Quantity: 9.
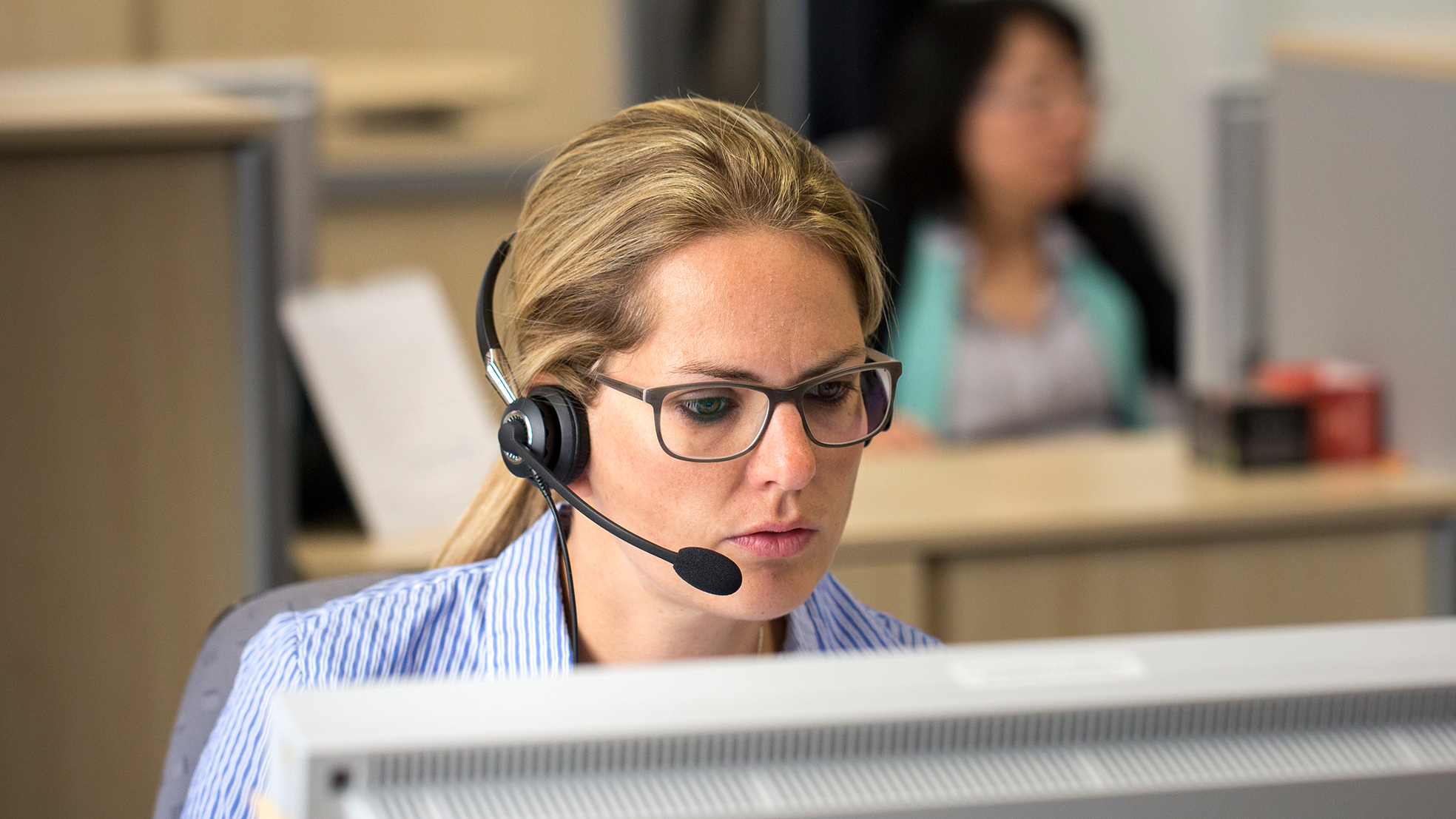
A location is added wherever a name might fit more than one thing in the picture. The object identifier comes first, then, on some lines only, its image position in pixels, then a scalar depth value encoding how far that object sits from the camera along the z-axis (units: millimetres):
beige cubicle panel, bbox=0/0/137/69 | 5790
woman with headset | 2074
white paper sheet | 3001
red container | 3461
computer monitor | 1757
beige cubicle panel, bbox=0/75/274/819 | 2819
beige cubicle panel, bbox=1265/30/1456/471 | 3219
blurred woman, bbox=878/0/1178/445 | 4314
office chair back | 2190
